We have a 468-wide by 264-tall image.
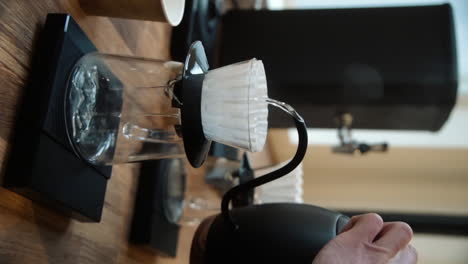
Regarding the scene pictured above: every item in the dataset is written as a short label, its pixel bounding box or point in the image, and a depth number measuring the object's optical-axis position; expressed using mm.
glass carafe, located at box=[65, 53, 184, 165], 538
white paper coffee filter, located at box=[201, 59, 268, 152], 460
